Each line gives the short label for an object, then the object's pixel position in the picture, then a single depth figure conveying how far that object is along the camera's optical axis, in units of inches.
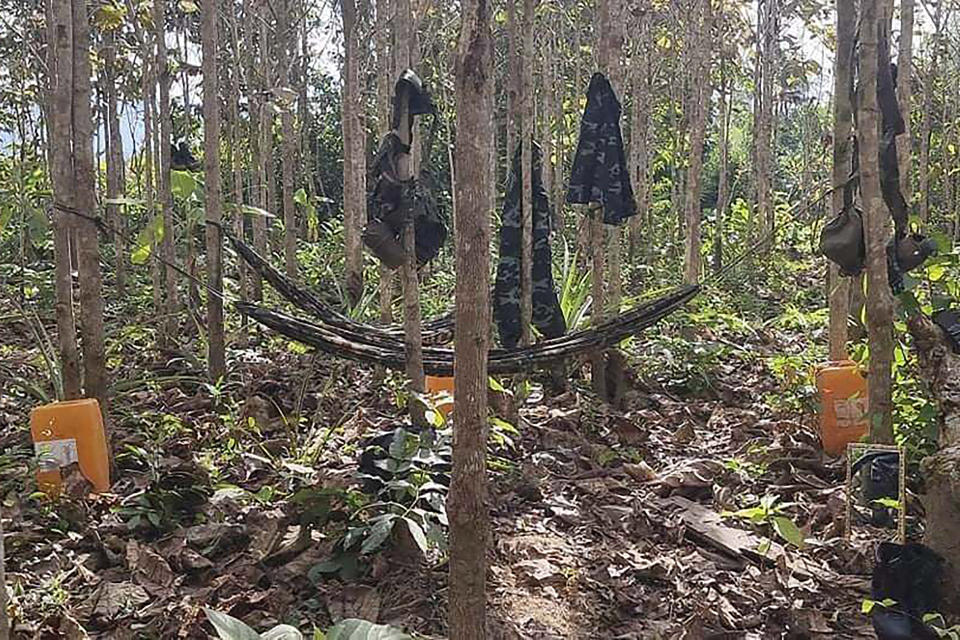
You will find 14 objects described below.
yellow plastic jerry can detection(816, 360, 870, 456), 173.9
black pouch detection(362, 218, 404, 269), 169.0
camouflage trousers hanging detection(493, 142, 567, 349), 218.2
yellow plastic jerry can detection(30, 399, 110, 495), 153.9
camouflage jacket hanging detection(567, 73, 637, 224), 218.1
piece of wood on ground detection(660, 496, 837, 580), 129.3
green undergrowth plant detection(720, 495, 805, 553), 101.6
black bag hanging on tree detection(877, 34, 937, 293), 140.3
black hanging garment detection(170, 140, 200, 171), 275.7
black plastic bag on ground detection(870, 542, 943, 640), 101.8
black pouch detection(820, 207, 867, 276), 150.2
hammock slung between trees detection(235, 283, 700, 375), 185.3
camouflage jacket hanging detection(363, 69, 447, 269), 166.2
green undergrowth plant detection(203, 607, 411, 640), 78.7
